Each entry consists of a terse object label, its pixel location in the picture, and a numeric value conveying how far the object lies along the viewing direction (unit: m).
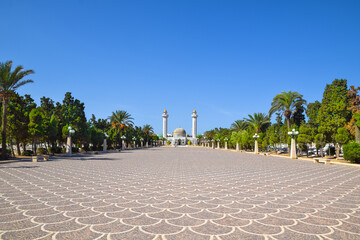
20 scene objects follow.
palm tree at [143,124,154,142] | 80.31
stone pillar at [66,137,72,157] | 27.67
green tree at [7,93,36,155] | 22.73
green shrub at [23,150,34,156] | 26.84
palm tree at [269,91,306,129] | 31.16
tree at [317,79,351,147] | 23.09
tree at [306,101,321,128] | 33.48
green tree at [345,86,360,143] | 19.97
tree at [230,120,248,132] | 53.28
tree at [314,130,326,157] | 25.39
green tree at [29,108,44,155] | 23.73
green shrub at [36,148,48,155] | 30.42
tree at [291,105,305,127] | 37.41
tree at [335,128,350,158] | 21.31
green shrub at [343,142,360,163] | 17.80
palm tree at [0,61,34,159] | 19.94
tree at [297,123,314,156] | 27.03
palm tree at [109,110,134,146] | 51.29
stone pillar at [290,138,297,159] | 25.24
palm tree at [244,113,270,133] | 43.27
